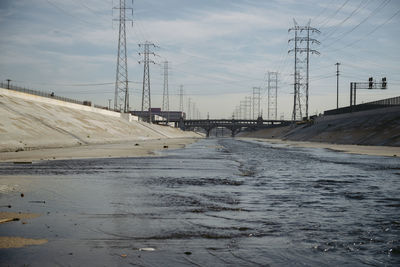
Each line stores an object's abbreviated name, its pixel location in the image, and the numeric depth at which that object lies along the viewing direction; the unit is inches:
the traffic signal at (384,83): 2958.9
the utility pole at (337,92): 4450.8
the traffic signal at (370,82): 2943.2
